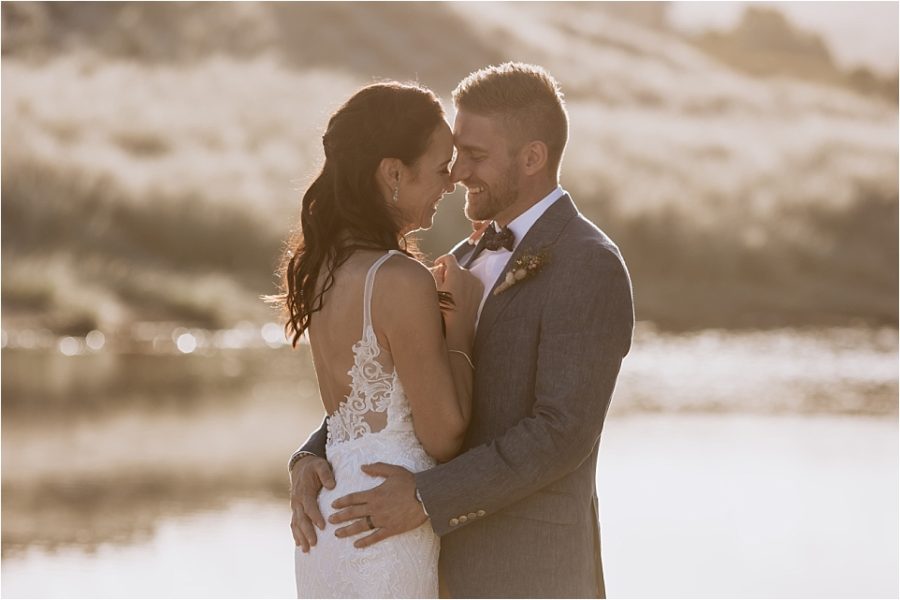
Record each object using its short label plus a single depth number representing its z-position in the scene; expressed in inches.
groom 273.0
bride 276.7
